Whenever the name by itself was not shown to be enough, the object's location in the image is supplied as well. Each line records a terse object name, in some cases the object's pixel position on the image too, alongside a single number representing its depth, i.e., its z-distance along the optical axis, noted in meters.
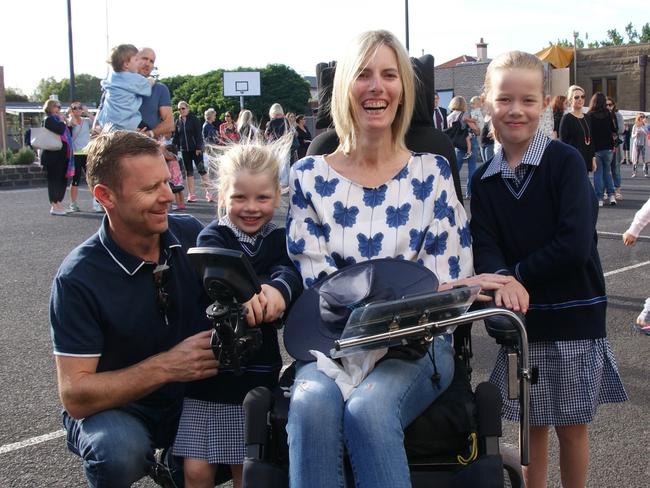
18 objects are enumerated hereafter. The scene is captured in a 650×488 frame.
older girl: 2.67
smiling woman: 2.71
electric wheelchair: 2.16
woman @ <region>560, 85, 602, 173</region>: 11.12
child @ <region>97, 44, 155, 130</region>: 7.21
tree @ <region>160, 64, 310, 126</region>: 49.16
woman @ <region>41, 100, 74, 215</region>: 12.14
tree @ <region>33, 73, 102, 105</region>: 92.96
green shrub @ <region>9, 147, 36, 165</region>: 20.33
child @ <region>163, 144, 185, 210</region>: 9.72
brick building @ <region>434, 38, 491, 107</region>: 40.28
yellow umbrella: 28.88
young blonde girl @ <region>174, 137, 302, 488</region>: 2.69
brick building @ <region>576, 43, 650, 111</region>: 40.94
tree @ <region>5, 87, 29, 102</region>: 69.88
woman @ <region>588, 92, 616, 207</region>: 12.38
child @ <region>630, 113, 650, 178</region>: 20.45
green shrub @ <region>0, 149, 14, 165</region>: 20.42
